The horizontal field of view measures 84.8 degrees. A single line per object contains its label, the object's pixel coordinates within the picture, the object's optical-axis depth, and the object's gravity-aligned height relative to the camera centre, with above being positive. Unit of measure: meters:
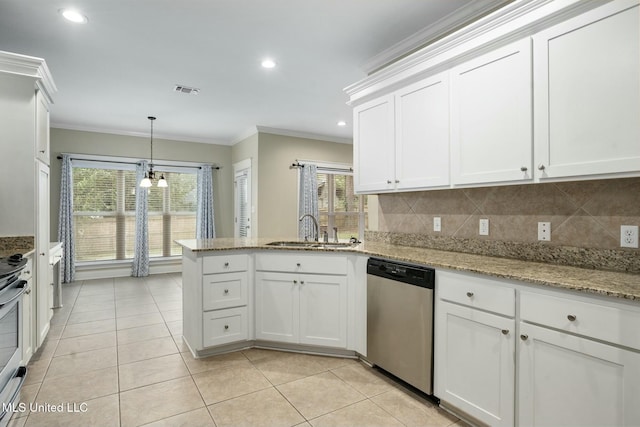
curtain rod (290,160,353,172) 6.15 +0.86
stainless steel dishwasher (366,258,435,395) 2.15 -0.70
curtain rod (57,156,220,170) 5.89 +0.90
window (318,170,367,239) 6.62 +0.17
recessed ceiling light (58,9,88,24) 2.52 +1.46
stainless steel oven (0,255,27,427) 1.82 -0.70
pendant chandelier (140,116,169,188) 5.22 +0.50
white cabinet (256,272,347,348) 2.79 -0.78
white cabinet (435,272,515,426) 1.74 -0.74
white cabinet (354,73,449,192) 2.47 +0.59
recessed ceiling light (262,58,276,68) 3.33 +1.46
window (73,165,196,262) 5.99 +0.05
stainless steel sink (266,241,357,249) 3.16 -0.28
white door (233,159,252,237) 6.21 +0.28
